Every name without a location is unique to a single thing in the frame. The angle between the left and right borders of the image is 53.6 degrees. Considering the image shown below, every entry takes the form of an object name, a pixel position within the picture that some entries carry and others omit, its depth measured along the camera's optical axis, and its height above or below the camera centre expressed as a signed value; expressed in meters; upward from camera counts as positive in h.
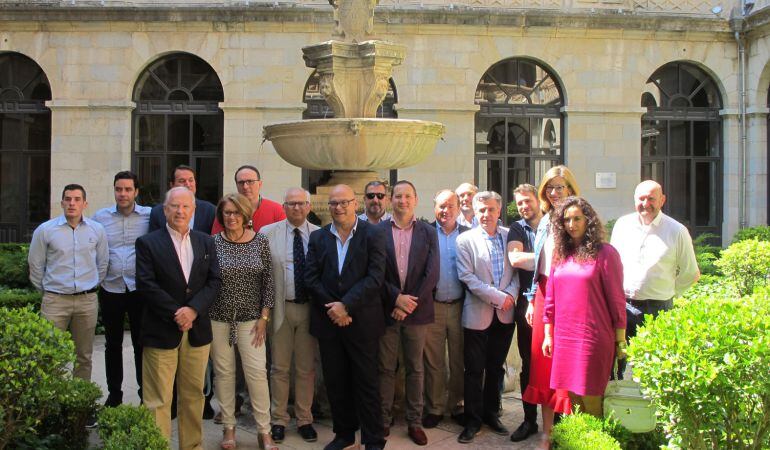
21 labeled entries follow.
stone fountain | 7.93 +1.18
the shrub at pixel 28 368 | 4.58 -0.81
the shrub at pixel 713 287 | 12.13 -0.78
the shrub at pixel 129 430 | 4.73 -1.26
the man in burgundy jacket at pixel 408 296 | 6.41 -0.48
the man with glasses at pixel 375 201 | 6.70 +0.32
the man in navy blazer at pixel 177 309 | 5.61 -0.54
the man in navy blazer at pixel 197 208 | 7.13 +0.26
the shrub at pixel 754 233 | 16.95 +0.19
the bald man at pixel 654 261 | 6.70 -0.18
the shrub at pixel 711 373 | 4.35 -0.76
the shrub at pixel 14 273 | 12.71 -0.65
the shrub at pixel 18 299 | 10.58 -0.90
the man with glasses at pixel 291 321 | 6.51 -0.72
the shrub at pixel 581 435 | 4.89 -1.29
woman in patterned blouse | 6.08 -0.60
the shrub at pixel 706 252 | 15.44 -0.25
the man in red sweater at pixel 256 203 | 7.01 +0.33
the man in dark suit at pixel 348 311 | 6.07 -0.58
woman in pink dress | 5.62 -0.49
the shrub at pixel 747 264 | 12.14 -0.36
